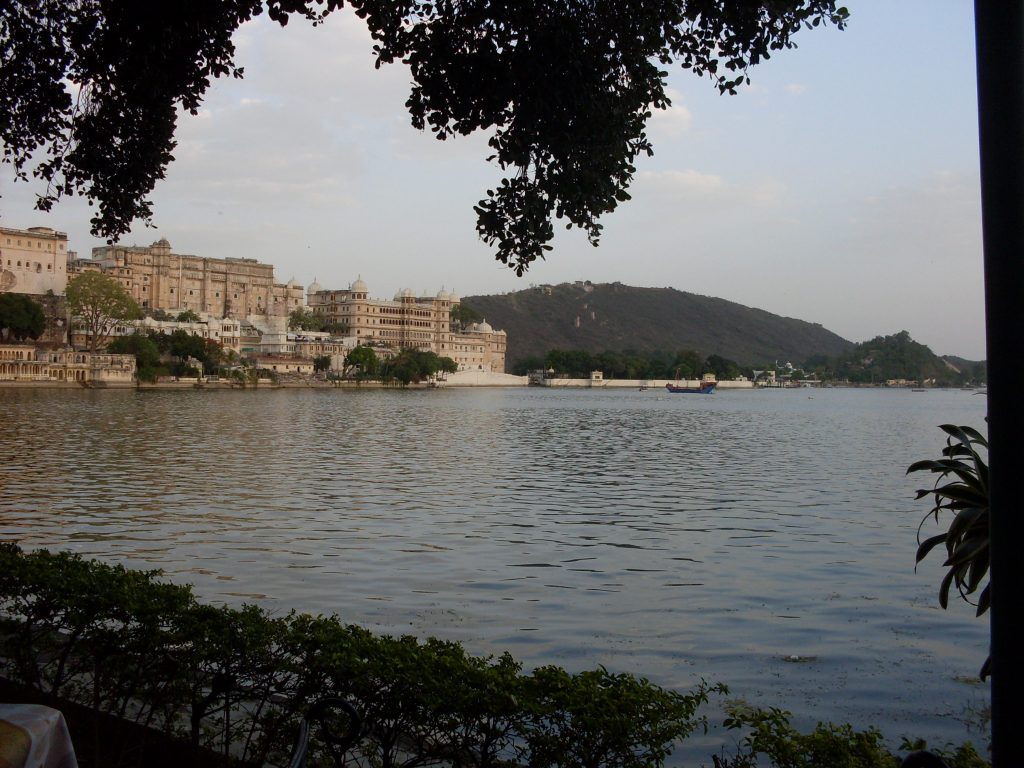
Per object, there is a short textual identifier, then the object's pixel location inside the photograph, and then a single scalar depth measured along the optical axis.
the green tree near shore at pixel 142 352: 79.09
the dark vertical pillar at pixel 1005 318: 1.93
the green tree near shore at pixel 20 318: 75.69
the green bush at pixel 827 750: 2.67
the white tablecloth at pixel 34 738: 2.32
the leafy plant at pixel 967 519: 4.30
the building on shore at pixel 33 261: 96.06
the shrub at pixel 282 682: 2.93
